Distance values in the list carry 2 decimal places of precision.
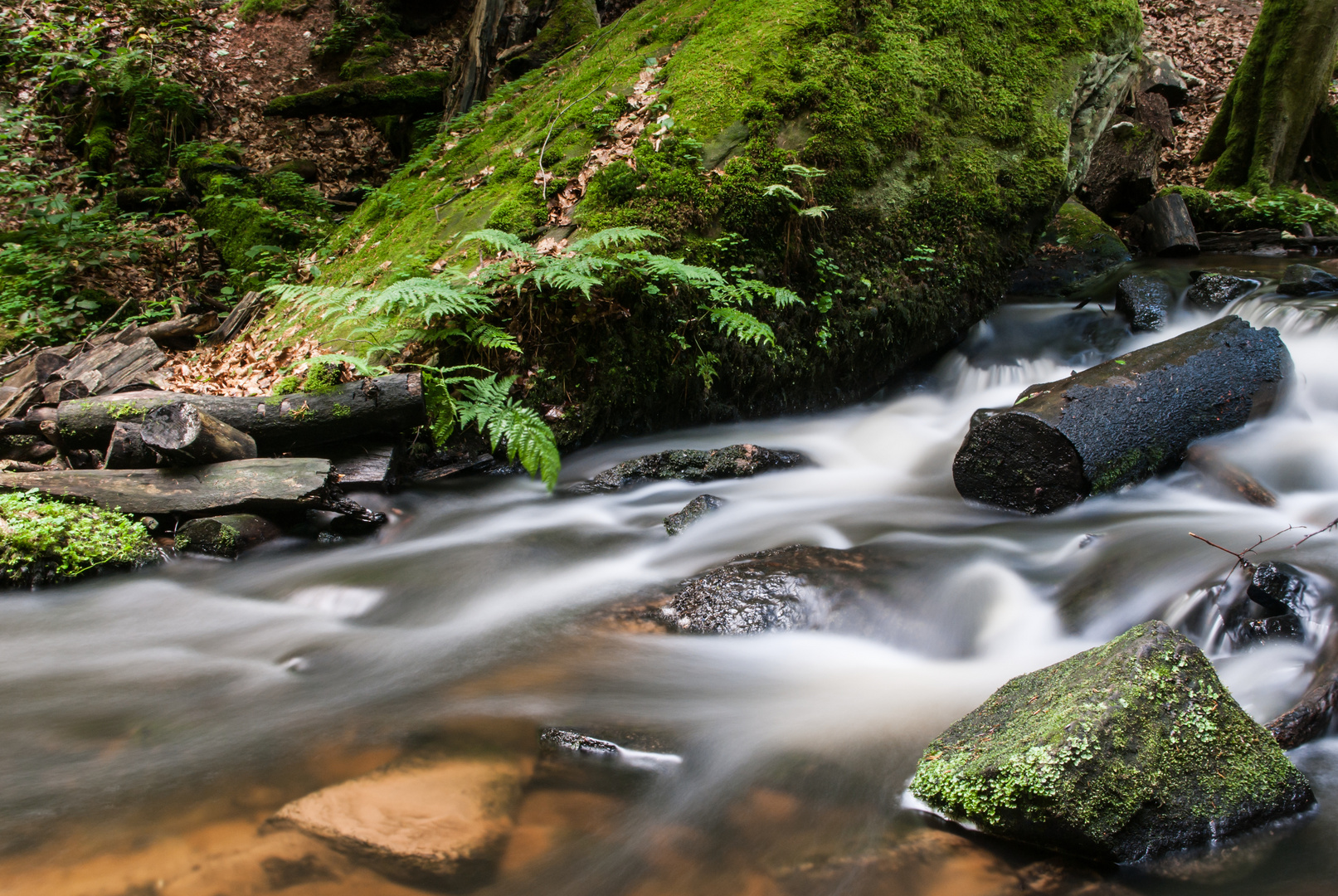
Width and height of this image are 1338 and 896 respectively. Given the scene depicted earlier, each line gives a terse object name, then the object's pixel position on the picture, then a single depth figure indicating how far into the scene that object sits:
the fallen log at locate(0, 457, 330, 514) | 4.45
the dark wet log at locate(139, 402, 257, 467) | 4.40
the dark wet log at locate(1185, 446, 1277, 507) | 4.47
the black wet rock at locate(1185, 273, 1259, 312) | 7.55
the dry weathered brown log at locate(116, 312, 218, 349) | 6.38
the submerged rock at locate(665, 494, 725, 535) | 4.78
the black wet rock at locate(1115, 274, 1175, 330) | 7.46
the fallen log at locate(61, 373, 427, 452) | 4.83
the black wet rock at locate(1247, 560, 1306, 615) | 3.00
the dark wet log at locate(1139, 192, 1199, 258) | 9.97
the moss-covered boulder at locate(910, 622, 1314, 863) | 2.10
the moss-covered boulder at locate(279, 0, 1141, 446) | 5.63
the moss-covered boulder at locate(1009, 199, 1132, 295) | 9.45
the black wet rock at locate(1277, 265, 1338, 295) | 7.15
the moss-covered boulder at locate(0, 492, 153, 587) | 4.09
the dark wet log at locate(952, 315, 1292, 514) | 4.48
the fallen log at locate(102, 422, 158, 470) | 4.65
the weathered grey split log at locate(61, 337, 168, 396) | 5.51
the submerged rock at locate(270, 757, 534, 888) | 2.19
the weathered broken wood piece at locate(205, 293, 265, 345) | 6.55
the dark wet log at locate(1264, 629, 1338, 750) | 2.48
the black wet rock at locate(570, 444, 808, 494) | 5.45
